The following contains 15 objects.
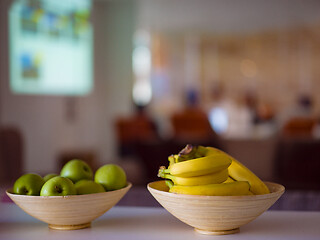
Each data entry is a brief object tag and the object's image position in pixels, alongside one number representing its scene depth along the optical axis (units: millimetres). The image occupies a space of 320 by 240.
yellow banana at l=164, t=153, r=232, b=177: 843
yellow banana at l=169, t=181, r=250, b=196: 847
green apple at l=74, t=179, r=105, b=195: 956
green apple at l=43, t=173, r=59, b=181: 1019
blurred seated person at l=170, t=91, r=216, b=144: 6629
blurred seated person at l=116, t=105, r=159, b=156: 7125
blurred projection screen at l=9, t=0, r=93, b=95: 5109
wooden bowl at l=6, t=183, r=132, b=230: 915
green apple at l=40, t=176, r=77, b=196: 922
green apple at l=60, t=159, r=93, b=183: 1003
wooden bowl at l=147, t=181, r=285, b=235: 834
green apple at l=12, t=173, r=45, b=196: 959
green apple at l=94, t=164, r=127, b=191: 999
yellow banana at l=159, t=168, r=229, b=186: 864
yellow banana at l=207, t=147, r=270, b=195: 912
